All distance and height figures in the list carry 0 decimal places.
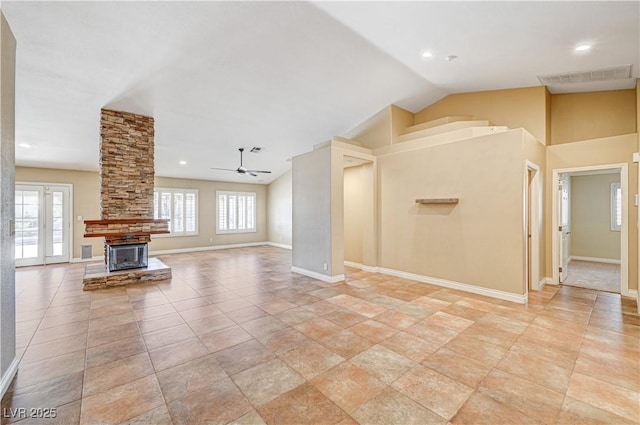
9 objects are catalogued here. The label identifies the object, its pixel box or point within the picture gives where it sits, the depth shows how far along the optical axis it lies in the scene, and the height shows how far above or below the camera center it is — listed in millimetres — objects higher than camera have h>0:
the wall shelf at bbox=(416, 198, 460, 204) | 4898 +234
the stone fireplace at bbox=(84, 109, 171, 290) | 5359 +218
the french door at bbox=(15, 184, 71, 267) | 7254 -250
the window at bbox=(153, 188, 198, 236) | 9523 +184
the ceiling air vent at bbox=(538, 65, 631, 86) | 4188 +2213
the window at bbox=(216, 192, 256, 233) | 10922 +75
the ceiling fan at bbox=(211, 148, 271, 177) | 7605 +1198
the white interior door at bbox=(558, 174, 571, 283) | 5301 -224
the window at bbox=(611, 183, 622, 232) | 7152 +143
